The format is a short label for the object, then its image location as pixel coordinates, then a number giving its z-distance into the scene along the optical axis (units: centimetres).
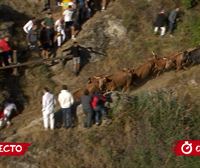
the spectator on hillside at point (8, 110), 2417
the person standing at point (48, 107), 2209
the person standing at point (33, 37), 2666
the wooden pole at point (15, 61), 2609
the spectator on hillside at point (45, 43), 2678
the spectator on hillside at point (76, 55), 2672
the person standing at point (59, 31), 2764
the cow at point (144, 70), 2639
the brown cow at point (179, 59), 2744
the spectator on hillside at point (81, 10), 2839
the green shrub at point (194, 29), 2915
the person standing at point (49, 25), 2686
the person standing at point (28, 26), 2716
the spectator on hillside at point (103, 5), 2984
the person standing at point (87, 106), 2220
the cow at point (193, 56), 2770
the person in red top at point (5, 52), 2561
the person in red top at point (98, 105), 2228
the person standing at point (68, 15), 2755
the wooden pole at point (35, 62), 2602
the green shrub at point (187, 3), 3080
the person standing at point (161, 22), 2911
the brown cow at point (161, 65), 2705
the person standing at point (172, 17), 2952
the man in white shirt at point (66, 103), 2212
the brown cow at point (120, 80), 2528
